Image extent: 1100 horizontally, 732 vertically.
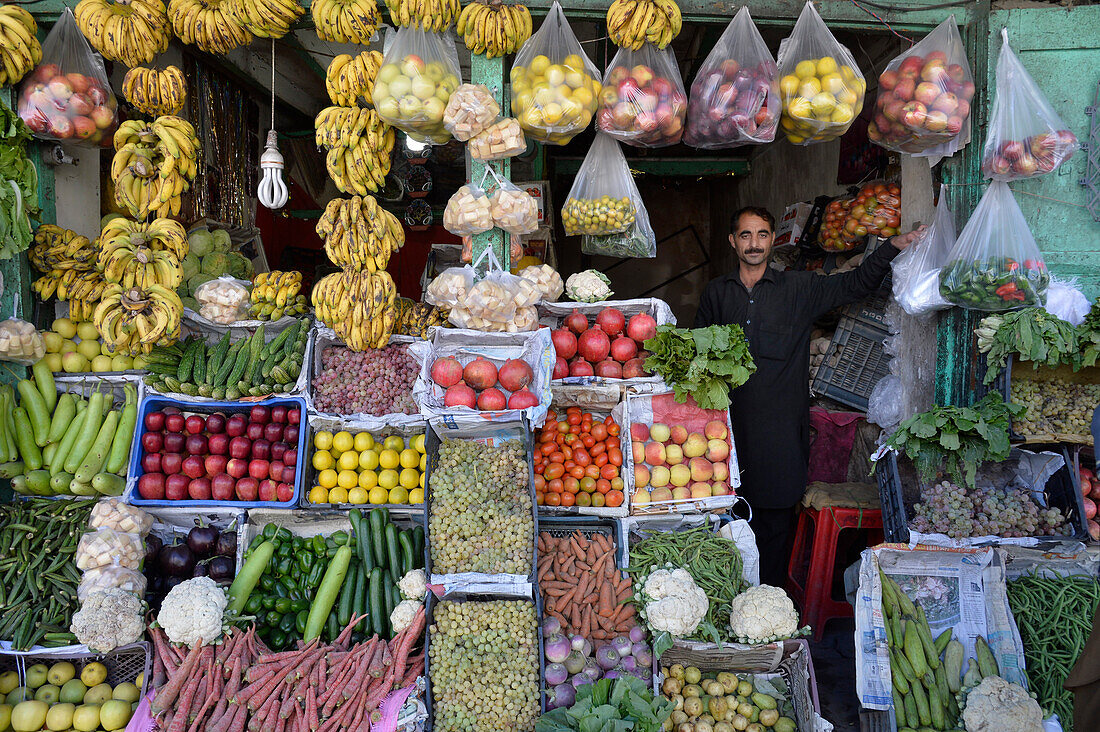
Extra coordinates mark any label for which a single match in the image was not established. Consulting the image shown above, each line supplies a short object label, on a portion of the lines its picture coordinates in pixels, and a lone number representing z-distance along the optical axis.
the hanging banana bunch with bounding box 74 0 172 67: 3.46
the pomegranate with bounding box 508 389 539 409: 3.02
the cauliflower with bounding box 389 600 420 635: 2.83
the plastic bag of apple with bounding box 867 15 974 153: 3.24
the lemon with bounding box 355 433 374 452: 3.38
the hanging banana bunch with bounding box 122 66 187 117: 3.60
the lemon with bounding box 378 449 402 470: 3.35
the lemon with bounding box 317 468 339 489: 3.34
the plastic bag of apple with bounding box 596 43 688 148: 3.28
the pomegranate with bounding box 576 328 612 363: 3.46
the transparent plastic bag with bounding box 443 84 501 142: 3.18
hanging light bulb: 3.34
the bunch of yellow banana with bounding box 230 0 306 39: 3.34
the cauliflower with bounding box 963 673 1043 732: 2.60
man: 3.85
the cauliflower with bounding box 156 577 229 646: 2.71
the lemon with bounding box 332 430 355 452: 3.38
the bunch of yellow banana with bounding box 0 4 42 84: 3.42
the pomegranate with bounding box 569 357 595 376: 3.42
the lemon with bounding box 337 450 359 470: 3.33
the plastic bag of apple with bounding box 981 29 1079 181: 3.24
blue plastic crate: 3.28
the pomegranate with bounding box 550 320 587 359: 3.48
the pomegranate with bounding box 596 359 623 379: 3.43
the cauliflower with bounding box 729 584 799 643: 2.74
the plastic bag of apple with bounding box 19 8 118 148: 3.53
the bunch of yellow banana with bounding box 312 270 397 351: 3.38
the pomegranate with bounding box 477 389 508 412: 3.03
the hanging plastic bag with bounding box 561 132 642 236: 3.52
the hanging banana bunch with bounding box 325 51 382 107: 3.38
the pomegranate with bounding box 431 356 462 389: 3.11
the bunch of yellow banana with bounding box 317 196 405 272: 3.45
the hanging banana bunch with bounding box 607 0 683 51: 3.25
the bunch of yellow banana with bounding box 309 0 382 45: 3.25
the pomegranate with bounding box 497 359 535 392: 3.15
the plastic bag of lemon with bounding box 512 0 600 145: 3.19
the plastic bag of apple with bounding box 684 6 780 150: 3.24
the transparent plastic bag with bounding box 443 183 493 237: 3.34
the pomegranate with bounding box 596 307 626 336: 3.54
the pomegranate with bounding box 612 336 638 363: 3.47
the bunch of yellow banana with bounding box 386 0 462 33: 3.19
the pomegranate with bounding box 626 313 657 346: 3.50
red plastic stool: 3.79
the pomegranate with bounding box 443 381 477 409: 3.04
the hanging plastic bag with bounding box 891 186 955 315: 3.55
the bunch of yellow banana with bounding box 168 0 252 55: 3.46
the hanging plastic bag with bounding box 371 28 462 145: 3.16
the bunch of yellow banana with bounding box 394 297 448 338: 3.71
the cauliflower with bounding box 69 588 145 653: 2.71
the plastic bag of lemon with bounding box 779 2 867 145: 3.19
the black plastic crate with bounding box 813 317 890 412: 4.48
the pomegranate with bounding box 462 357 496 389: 3.12
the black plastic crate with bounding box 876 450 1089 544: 3.06
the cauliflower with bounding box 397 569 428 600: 2.92
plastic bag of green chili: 3.19
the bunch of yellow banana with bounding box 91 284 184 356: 3.38
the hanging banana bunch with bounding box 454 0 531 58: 3.29
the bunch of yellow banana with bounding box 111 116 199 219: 3.67
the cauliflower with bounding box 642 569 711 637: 2.73
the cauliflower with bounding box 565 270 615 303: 3.62
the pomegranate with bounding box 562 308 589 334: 3.58
